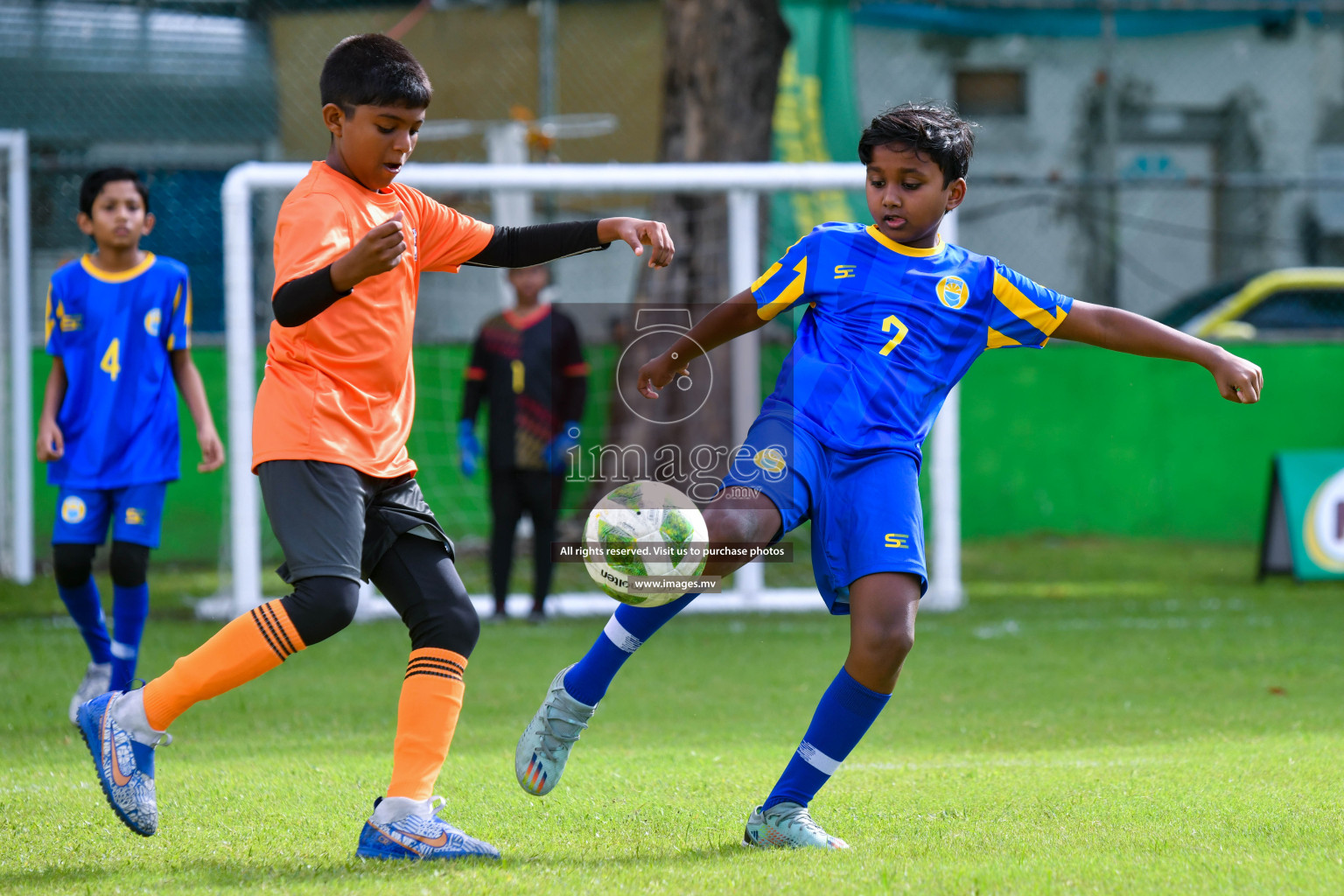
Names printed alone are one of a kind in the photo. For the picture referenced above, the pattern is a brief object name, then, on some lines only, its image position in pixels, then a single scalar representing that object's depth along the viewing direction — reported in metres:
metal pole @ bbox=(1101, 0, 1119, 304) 24.37
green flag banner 21.72
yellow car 24.61
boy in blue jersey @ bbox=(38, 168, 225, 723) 10.15
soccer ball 6.42
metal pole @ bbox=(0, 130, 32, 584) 17.70
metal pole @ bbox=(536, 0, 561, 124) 23.59
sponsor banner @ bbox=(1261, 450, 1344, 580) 17.72
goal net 15.05
